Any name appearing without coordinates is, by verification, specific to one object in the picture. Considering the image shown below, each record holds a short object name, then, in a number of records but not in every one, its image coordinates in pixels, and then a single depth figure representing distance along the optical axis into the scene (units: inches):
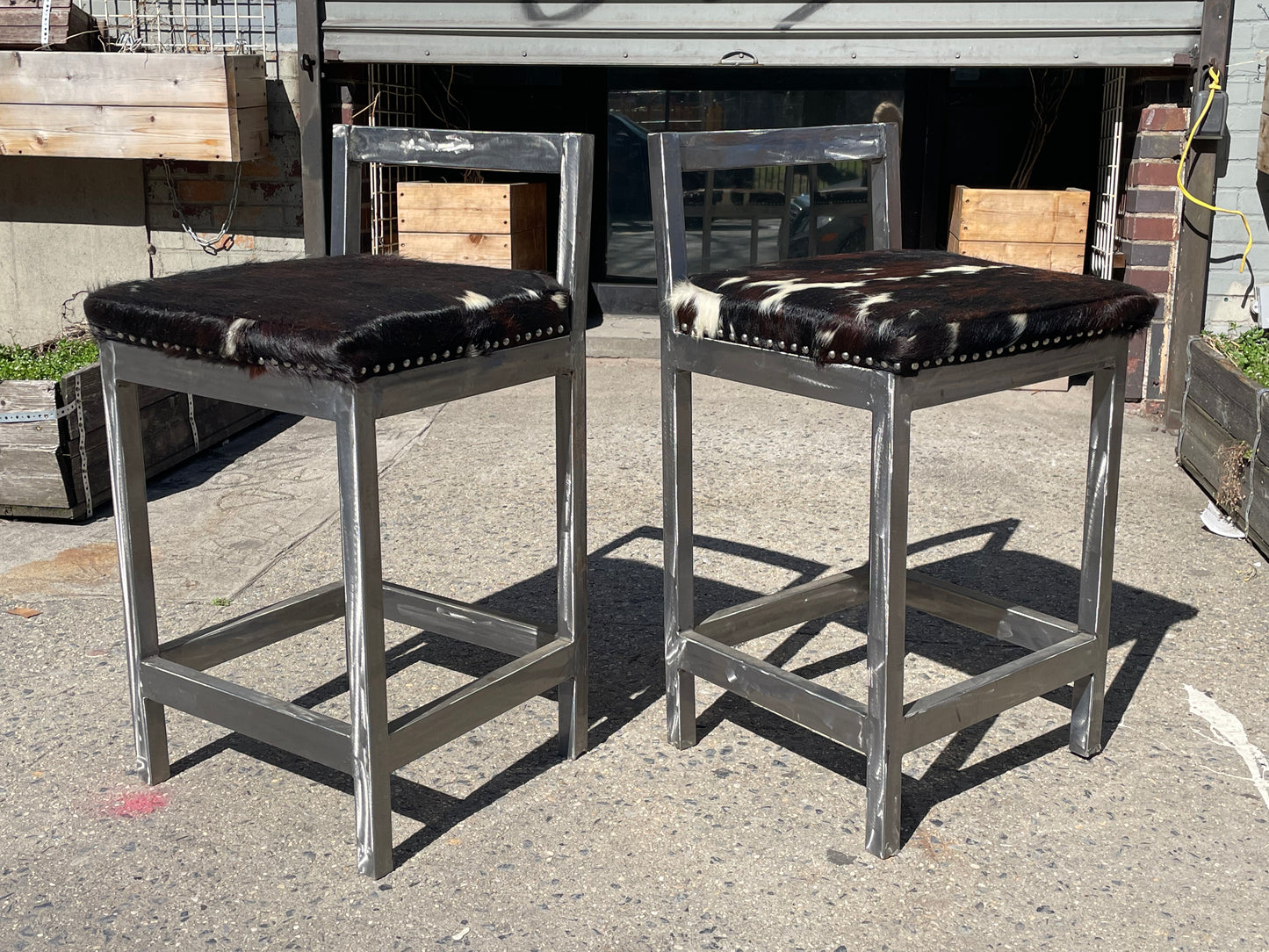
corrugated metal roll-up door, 198.7
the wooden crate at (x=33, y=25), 224.1
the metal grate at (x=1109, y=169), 219.1
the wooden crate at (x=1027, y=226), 213.6
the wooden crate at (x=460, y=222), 230.4
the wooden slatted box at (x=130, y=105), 215.5
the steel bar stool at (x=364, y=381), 78.5
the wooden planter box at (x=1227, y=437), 145.3
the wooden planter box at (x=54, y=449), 151.3
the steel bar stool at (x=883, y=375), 80.6
